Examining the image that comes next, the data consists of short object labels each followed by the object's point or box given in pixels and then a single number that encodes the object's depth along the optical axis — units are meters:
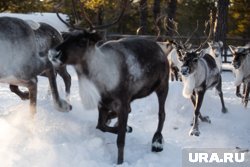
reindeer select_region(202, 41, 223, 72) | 12.22
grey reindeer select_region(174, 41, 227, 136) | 7.81
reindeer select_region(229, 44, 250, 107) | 10.46
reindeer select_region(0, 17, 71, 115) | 5.39
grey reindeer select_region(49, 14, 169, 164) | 4.37
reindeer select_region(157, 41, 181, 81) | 12.68
